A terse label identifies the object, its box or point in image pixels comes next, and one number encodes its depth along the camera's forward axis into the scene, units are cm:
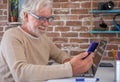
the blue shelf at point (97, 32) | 263
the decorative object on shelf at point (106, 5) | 261
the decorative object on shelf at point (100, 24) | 266
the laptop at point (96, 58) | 152
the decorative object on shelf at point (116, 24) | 263
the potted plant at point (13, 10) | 281
